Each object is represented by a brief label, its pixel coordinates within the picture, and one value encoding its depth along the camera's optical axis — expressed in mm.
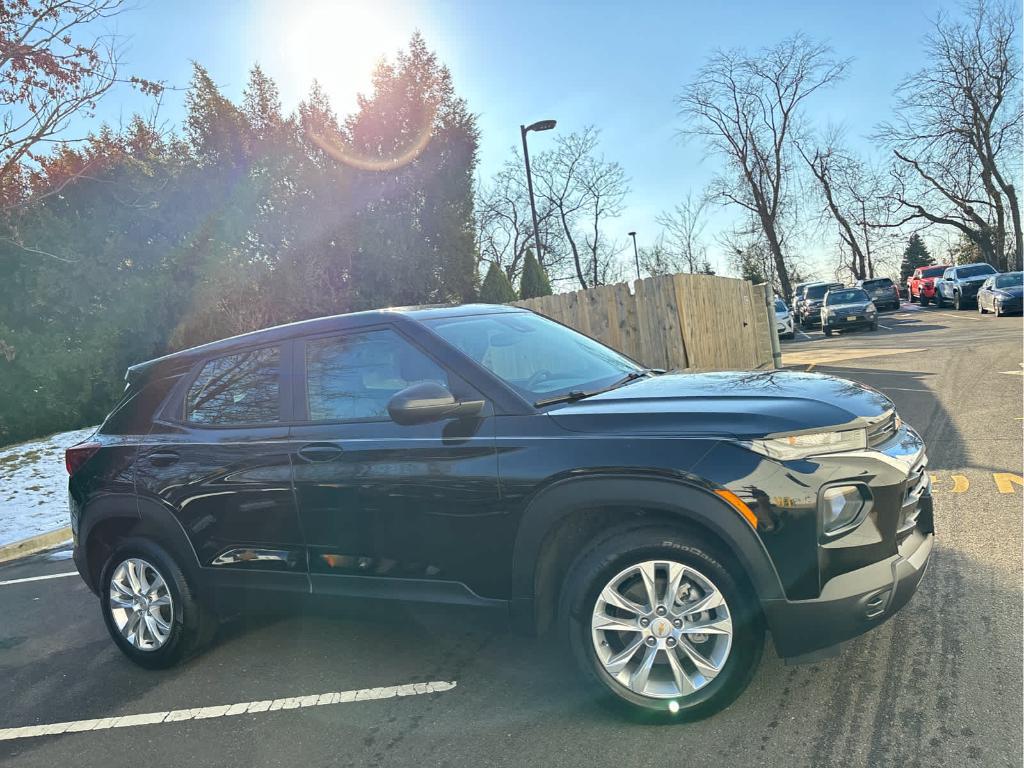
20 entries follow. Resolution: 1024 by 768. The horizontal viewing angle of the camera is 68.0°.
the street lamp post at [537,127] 19078
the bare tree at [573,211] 44250
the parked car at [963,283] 30406
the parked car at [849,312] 26156
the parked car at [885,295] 35781
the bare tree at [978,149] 38000
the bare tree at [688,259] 51594
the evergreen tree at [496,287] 18312
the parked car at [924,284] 35719
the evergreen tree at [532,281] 18609
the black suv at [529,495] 2834
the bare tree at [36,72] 9352
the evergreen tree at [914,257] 62469
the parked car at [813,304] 31484
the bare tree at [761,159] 43250
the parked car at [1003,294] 24203
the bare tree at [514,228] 44938
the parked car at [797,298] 34812
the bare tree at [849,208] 46291
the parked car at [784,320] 28023
